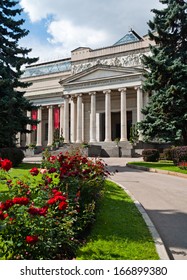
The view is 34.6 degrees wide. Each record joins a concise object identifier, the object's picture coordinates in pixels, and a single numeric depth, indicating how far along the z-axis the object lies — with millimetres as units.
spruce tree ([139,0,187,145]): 22516
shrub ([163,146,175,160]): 26136
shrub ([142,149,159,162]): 26448
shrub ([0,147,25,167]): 19139
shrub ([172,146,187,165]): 19125
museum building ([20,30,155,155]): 42969
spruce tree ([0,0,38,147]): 21328
